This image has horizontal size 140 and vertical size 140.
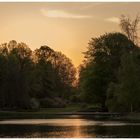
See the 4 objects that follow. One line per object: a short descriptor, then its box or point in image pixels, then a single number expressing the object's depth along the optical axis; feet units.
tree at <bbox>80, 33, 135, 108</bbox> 324.80
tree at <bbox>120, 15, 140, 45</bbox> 311.27
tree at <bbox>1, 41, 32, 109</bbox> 337.31
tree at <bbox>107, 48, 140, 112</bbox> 246.27
